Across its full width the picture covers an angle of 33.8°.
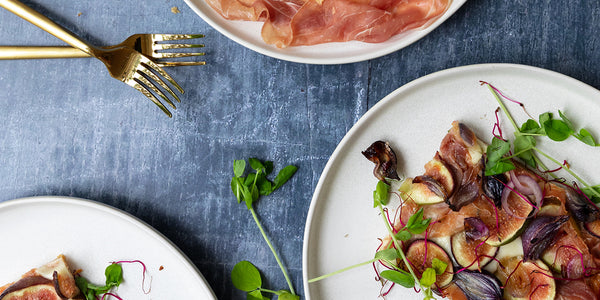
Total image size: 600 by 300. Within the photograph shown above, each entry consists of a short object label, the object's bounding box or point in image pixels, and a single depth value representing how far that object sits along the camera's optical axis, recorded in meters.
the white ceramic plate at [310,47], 0.72
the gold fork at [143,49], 0.75
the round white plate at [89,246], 0.75
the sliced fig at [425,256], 0.72
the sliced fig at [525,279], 0.71
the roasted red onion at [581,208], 0.71
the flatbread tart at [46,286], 0.74
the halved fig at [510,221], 0.71
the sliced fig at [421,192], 0.72
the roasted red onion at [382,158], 0.72
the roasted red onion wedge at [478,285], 0.71
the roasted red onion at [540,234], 0.71
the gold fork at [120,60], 0.75
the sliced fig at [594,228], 0.71
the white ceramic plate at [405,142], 0.72
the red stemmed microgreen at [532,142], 0.71
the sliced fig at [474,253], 0.72
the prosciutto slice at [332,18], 0.72
